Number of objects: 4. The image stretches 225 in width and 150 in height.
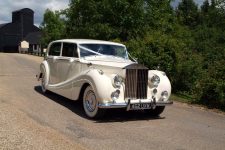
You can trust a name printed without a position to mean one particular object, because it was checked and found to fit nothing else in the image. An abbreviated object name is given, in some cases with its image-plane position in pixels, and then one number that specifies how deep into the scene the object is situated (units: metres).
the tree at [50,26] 54.89
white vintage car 8.04
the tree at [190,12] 76.56
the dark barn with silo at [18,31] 100.56
